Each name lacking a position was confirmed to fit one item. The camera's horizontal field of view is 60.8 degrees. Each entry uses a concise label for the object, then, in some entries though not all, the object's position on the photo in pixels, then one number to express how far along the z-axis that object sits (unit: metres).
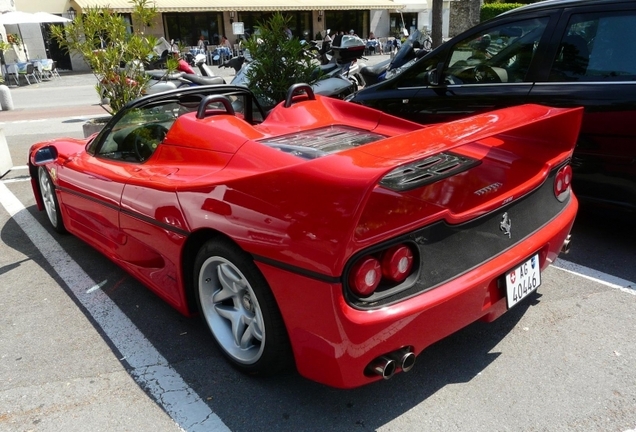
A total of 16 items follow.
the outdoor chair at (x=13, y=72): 20.44
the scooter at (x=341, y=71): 8.41
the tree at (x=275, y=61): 6.82
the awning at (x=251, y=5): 26.10
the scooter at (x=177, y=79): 8.80
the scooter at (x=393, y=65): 9.66
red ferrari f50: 2.06
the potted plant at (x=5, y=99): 13.80
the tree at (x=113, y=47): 7.05
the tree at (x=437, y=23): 12.18
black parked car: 3.72
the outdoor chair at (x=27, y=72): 20.45
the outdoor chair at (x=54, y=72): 22.73
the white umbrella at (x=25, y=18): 20.03
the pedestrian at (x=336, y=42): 12.56
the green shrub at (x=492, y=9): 25.59
